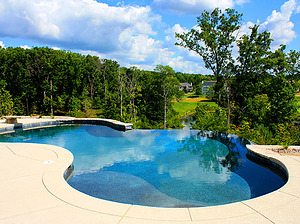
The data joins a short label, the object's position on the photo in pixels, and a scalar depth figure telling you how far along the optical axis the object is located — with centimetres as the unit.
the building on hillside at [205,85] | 8642
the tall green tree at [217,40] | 1914
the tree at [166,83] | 2430
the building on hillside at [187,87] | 10031
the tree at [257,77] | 1733
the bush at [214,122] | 1457
